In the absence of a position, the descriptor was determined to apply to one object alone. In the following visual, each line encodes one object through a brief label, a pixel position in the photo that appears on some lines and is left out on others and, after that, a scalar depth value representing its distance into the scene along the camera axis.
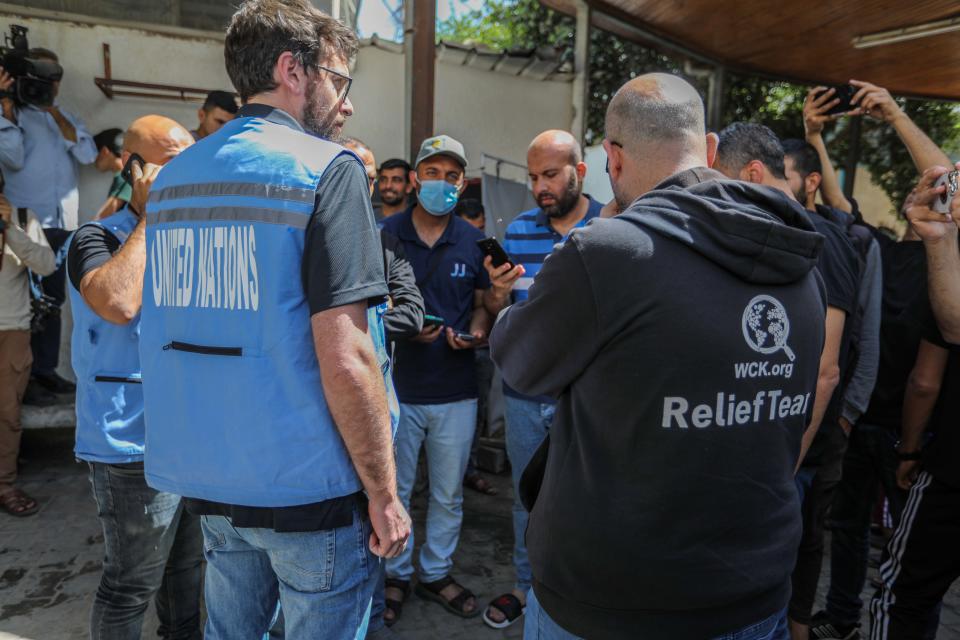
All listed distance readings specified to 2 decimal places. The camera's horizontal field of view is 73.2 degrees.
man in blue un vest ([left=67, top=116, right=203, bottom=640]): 2.14
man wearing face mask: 3.27
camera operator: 4.84
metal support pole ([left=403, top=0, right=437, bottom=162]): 4.87
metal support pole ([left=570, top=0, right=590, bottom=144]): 6.92
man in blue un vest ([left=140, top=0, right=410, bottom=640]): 1.49
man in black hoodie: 1.33
